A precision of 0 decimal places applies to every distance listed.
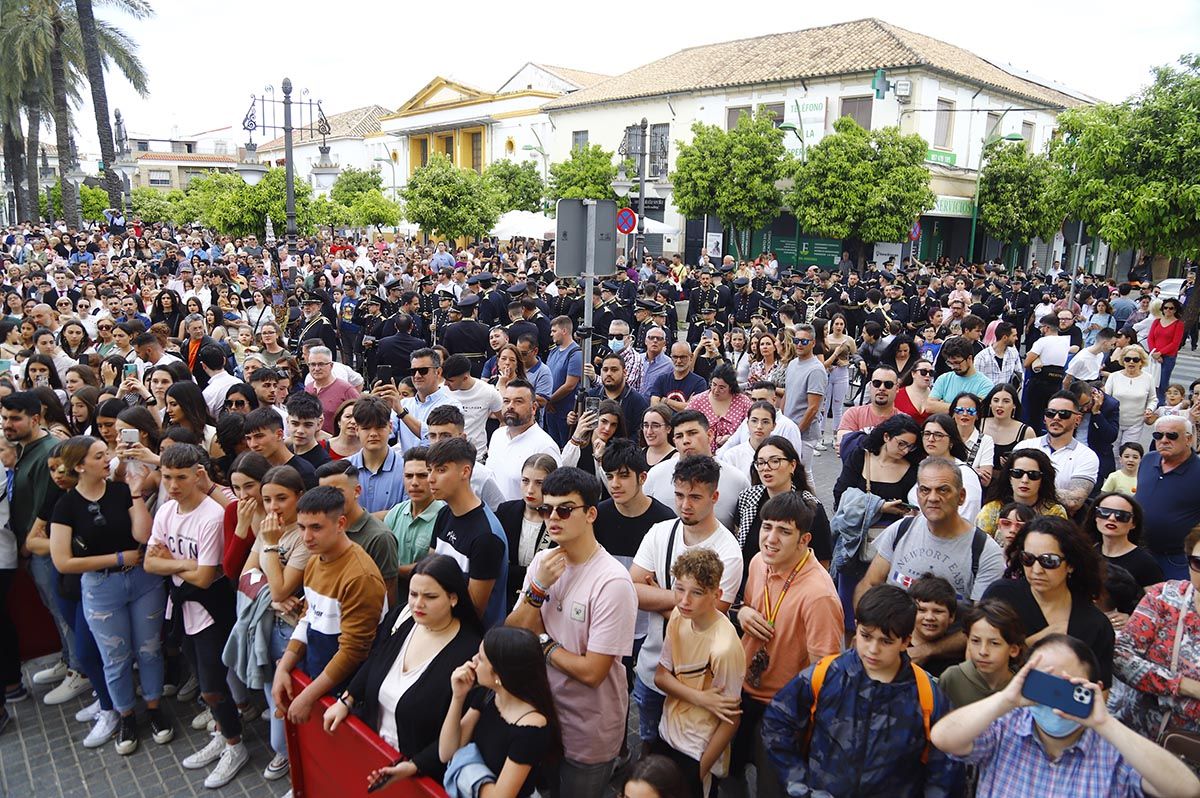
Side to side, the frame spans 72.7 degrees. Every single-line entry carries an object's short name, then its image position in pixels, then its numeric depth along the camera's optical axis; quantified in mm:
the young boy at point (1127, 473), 5480
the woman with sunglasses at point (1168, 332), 10805
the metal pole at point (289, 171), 20047
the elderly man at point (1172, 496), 4941
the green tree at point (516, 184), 39688
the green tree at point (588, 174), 35500
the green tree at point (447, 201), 29516
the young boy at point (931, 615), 3262
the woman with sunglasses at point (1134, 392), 7496
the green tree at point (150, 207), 49844
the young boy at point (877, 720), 2740
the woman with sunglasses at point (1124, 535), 4031
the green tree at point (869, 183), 25953
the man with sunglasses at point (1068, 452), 5141
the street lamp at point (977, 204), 28625
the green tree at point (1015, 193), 29453
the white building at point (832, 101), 30453
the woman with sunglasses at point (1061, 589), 3238
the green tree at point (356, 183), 50656
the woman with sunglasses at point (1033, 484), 4345
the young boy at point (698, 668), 3152
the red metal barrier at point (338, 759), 3029
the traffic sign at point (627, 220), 15328
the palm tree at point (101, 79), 27234
